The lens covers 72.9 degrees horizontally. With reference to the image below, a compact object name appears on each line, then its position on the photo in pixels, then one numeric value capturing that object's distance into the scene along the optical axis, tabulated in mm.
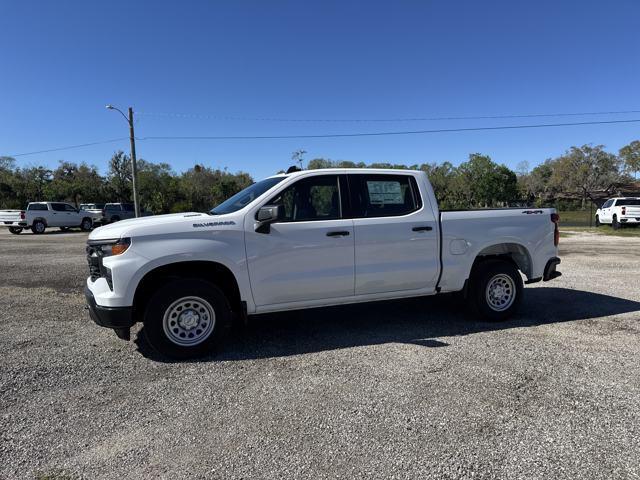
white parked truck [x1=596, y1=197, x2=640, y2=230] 23844
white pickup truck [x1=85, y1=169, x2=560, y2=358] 4289
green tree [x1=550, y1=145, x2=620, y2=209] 75500
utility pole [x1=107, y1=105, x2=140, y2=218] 28062
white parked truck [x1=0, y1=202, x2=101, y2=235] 25953
